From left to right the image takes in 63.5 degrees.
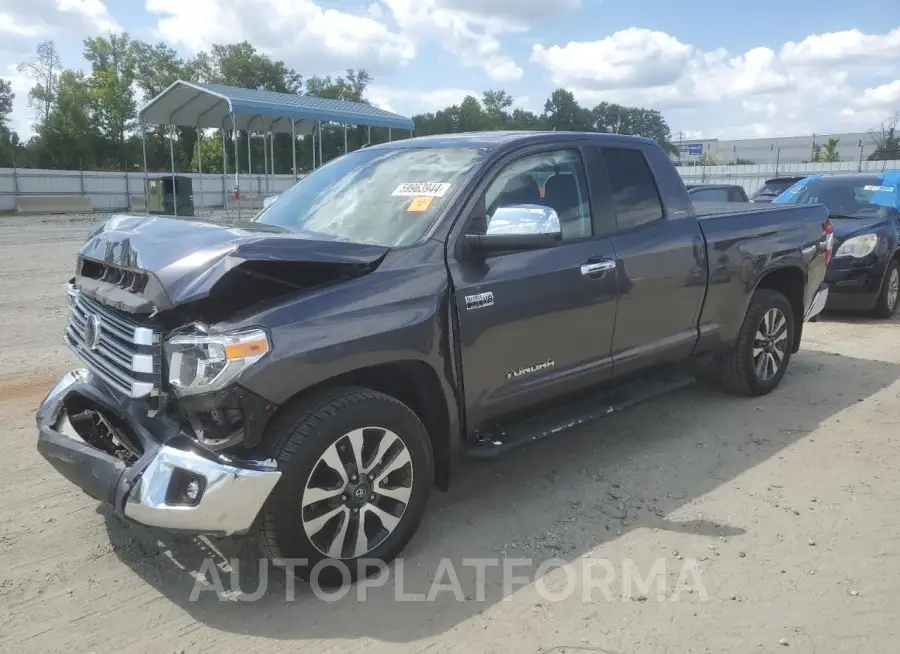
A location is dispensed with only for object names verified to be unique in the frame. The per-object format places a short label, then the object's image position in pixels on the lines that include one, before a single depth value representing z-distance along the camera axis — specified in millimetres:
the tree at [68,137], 51219
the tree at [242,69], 67000
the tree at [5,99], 55219
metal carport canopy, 20219
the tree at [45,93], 57719
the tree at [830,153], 53031
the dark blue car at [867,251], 8570
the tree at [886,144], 40906
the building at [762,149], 63094
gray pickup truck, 2764
